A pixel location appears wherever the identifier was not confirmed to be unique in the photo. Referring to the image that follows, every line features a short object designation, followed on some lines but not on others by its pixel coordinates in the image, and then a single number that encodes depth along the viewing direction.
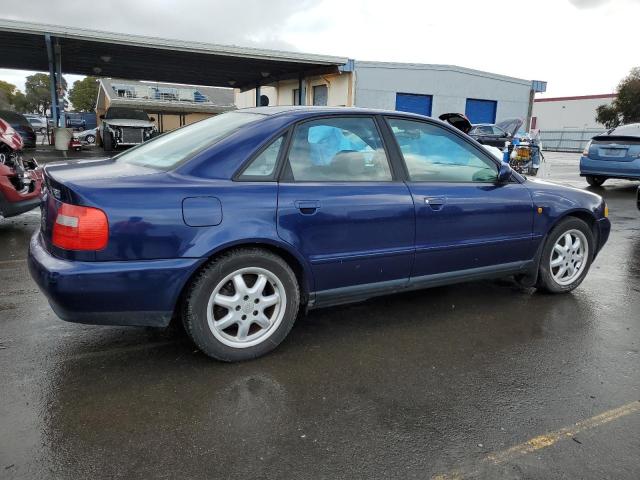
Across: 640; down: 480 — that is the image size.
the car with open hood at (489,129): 12.17
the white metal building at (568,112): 46.50
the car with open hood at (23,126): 21.21
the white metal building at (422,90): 21.55
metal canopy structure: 16.56
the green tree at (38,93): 89.25
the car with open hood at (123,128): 22.25
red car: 5.95
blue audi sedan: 2.79
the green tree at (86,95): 72.81
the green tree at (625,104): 34.78
